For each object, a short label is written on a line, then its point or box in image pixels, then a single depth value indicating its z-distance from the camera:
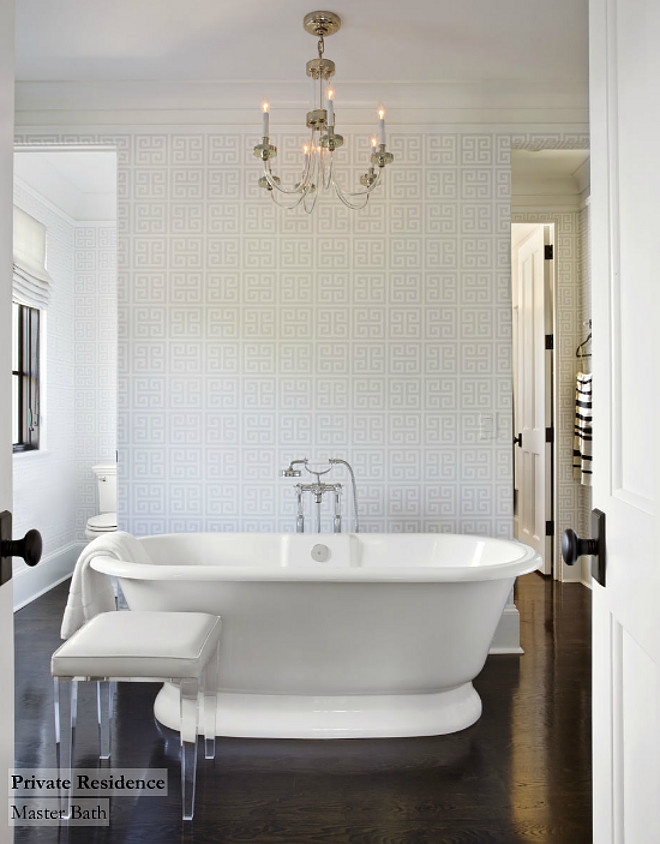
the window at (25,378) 4.36
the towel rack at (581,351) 4.46
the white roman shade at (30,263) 4.09
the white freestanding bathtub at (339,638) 2.36
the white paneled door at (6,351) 0.98
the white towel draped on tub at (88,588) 2.56
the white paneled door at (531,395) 4.75
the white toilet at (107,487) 4.83
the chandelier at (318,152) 2.55
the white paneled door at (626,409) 0.82
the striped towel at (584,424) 4.17
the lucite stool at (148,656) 1.94
